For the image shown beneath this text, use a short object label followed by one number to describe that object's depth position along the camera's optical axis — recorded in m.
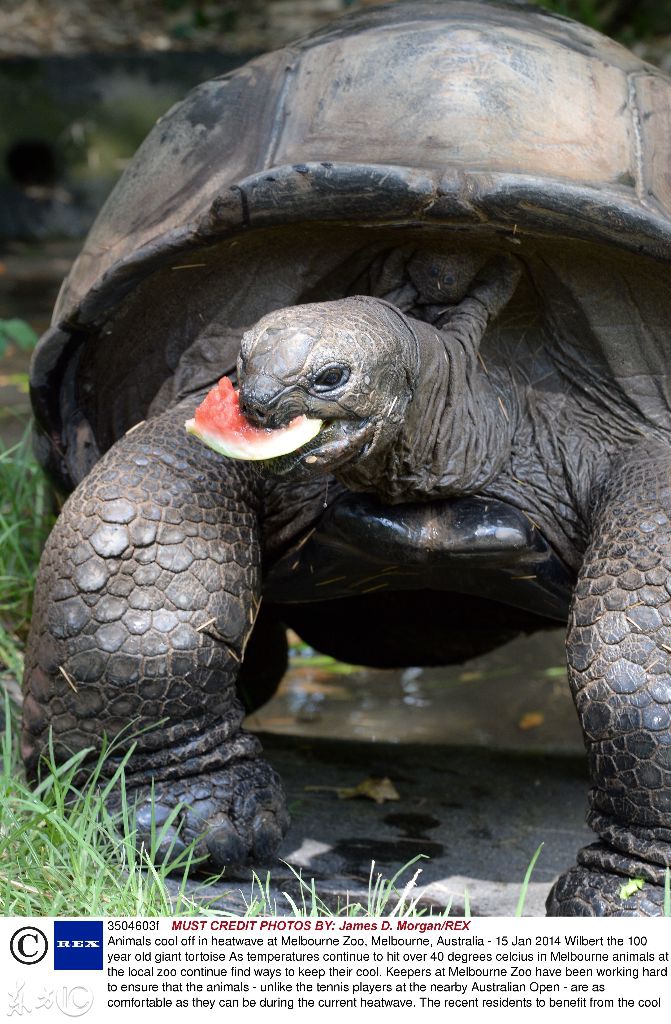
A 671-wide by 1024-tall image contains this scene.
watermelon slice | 2.57
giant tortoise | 2.96
